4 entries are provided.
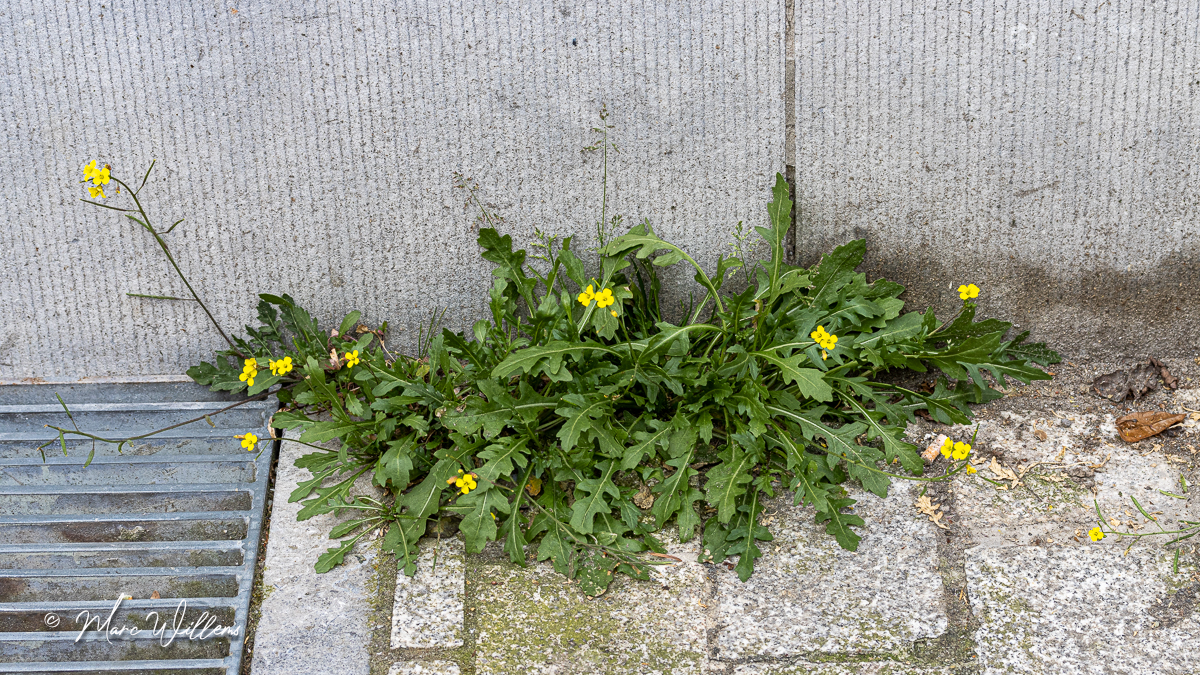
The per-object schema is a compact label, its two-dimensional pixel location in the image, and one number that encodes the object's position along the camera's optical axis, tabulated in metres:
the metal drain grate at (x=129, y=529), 2.17
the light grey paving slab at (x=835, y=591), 2.09
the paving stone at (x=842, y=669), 2.01
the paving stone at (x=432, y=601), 2.12
